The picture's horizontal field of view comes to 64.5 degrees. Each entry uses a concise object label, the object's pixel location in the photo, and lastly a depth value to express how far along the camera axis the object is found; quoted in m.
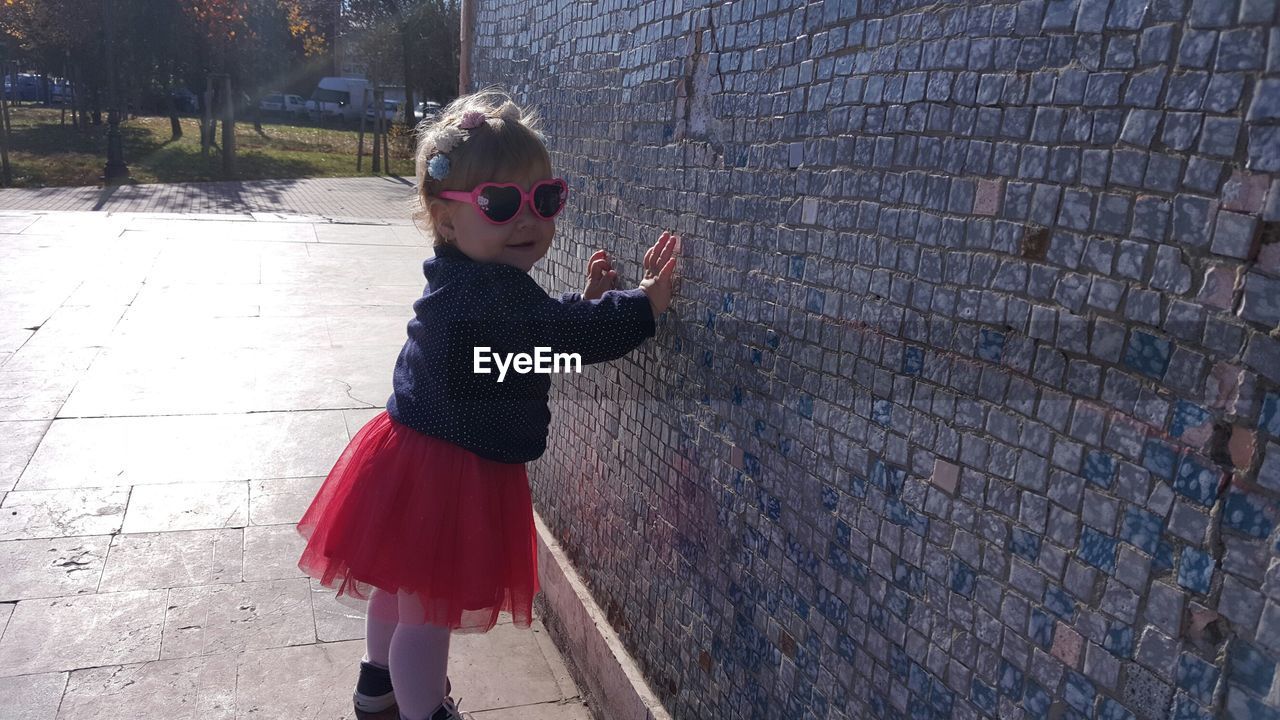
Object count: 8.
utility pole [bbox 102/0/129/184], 19.58
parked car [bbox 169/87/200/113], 31.08
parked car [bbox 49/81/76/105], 43.38
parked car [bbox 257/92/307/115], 48.22
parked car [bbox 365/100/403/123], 42.88
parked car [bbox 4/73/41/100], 41.88
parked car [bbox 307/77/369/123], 46.53
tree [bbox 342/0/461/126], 33.53
